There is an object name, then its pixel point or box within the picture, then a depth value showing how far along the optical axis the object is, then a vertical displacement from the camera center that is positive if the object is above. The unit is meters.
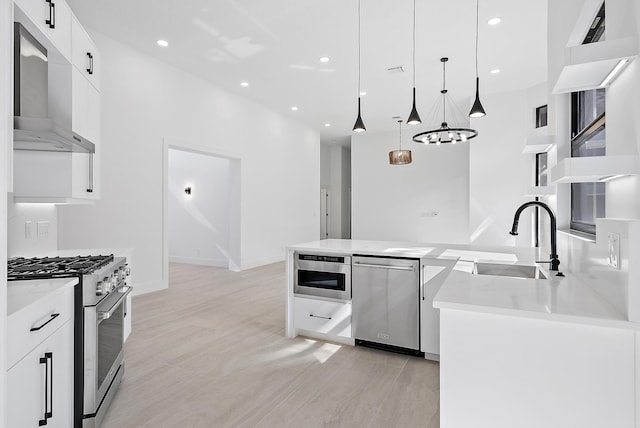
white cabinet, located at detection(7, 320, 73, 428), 1.23 -0.69
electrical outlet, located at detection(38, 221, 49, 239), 2.73 -0.13
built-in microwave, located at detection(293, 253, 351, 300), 2.87 -0.54
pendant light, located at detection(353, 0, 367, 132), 3.55 +0.91
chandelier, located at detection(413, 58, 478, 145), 3.89 +0.92
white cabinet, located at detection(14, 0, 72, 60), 1.75 +1.08
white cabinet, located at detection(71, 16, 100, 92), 2.28 +1.13
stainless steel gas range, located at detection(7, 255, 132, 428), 1.65 -0.55
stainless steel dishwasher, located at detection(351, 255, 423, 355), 2.63 -0.71
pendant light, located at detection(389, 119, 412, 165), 7.13 +1.15
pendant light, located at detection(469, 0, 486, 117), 3.24 +0.98
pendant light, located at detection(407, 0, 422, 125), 3.50 +0.98
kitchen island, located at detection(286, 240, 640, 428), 1.09 -0.50
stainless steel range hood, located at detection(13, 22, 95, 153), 1.60 +0.60
